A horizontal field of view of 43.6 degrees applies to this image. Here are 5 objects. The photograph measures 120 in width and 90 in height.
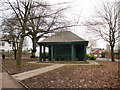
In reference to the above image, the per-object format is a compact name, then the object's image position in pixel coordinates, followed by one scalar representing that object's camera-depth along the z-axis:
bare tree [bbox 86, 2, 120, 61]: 25.75
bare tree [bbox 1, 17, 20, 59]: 11.95
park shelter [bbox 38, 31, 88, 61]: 20.50
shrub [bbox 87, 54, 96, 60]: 32.33
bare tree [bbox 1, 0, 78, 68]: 10.84
